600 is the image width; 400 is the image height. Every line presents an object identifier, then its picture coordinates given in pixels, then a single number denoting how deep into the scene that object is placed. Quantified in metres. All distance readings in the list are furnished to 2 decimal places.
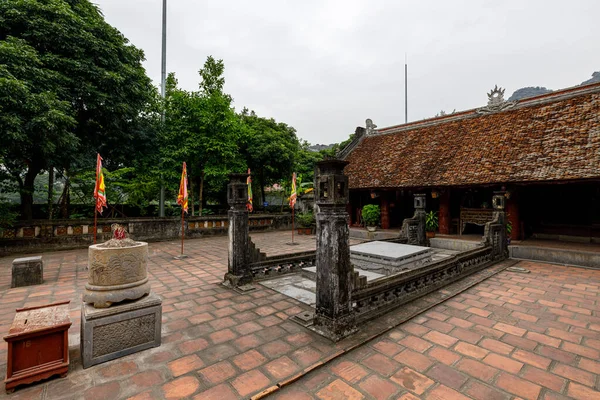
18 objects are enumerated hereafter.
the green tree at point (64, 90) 8.35
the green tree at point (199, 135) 14.26
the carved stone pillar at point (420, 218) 10.02
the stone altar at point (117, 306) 3.16
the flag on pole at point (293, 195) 11.71
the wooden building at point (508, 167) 9.14
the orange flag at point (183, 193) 9.16
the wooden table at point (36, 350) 2.70
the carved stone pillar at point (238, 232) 5.84
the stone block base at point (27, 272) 5.89
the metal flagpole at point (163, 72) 14.12
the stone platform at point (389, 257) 6.48
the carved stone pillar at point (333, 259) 3.78
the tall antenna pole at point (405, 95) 39.31
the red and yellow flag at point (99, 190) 7.51
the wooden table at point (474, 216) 11.25
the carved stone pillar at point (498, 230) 8.38
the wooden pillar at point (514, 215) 10.22
